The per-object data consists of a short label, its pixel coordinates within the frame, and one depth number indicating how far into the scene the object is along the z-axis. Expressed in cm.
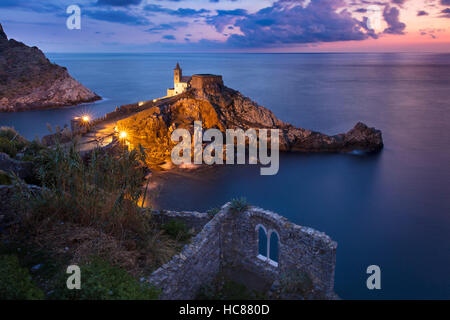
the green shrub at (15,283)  540
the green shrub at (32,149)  1422
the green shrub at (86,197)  824
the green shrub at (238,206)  1000
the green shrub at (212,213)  1080
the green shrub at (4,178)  921
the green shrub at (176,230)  986
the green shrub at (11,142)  1437
